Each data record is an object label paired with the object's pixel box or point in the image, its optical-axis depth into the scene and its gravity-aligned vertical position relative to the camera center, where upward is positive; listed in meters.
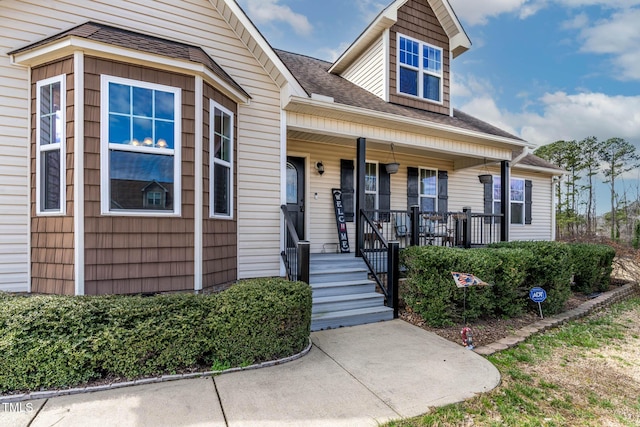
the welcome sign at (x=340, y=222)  7.38 -0.23
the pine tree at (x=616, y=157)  21.27 +3.84
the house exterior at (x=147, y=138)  3.83 +1.00
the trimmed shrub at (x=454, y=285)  4.80 -1.11
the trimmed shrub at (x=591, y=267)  7.32 -1.27
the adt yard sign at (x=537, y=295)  5.24 -1.36
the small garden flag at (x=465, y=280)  4.38 -0.94
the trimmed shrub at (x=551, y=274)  5.62 -1.11
